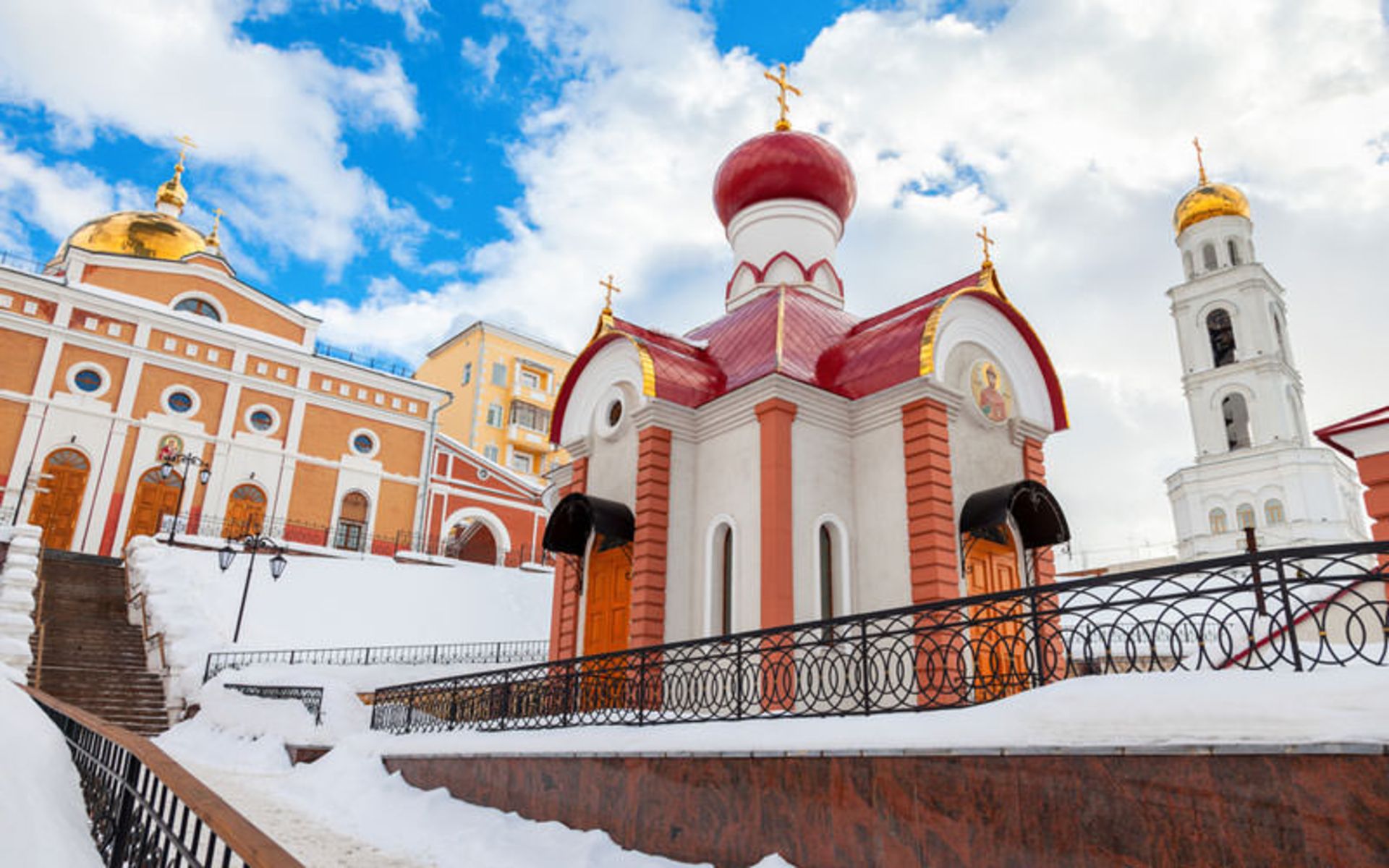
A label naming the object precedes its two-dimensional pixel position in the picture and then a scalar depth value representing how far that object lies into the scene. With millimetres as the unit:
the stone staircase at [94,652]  14945
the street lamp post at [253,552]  18266
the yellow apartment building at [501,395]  41781
